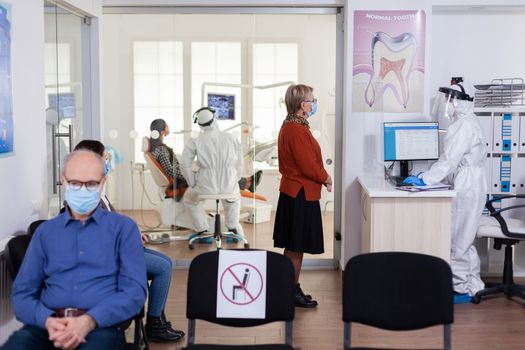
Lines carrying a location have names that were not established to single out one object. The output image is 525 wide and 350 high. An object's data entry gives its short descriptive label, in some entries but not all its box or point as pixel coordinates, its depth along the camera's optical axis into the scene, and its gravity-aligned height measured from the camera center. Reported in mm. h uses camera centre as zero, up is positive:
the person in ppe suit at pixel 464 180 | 4922 -441
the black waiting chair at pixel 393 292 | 2719 -697
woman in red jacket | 4602 -398
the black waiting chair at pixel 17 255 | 3107 -668
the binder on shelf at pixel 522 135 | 5480 -123
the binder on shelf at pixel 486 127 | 5504 -59
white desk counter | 4648 -699
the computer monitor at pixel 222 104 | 5863 +127
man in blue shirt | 2684 -622
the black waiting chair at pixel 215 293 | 2764 -714
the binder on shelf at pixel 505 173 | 5574 -440
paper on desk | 4684 -477
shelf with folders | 5488 -349
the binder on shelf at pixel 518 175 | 5598 -457
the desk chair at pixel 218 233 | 5914 -1010
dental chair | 5965 -631
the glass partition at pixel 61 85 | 4504 +236
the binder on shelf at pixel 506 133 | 5484 -107
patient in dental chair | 5941 -374
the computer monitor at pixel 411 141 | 5320 -170
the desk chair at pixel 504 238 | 4895 -863
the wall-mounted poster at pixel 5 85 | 3504 +173
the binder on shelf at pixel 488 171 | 5586 -425
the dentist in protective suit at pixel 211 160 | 5875 -363
